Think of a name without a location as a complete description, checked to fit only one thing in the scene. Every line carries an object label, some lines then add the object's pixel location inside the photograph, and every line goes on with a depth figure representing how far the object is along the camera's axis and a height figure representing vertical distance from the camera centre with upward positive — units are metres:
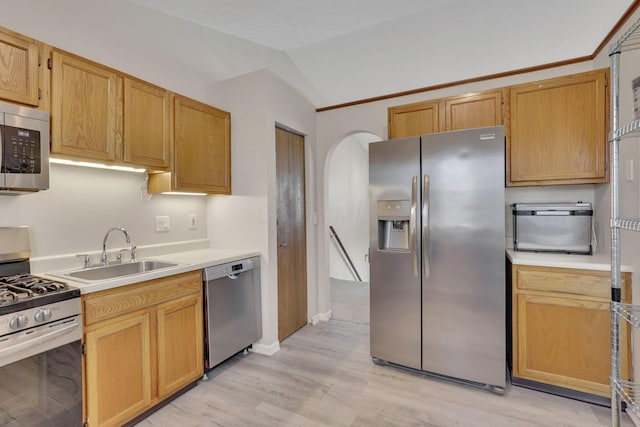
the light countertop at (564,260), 1.89 -0.32
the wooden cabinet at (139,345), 1.59 -0.79
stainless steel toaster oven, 2.22 -0.12
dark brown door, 2.96 -0.22
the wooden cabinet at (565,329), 1.90 -0.77
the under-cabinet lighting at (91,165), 1.90 +0.34
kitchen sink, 1.97 -0.39
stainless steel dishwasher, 2.26 -0.76
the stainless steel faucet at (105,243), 2.11 -0.20
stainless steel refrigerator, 2.07 -0.30
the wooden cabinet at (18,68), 1.51 +0.75
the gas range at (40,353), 1.27 -0.63
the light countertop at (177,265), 1.60 -0.36
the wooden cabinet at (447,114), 2.46 +0.85
